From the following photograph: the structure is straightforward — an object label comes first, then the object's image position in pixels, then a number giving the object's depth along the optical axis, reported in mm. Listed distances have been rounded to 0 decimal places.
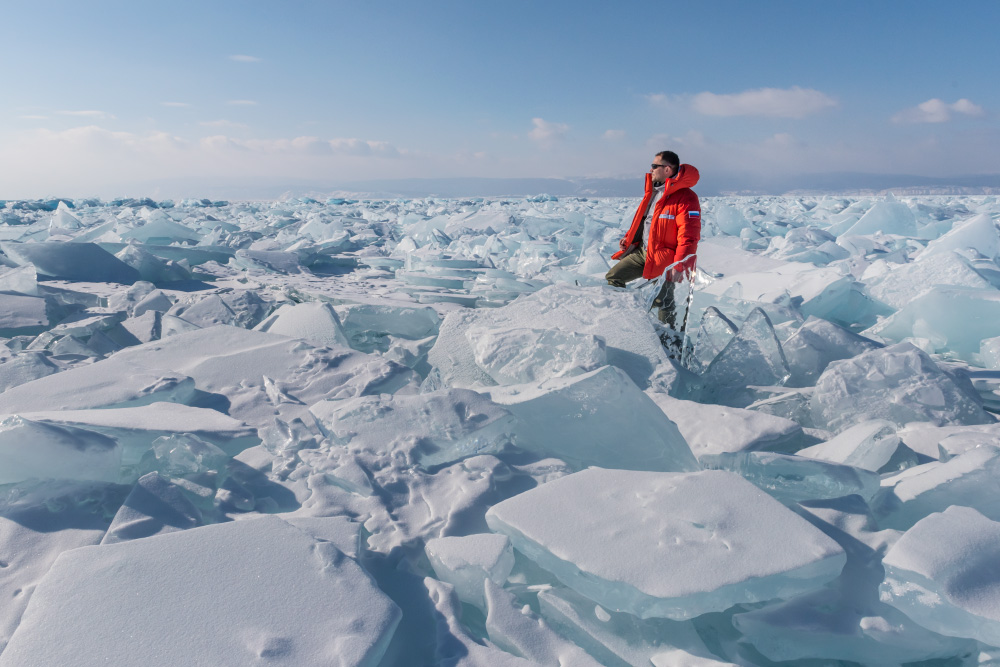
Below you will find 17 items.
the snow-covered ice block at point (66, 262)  4762
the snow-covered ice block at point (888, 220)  8406
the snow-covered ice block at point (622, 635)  1056
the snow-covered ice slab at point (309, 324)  2738
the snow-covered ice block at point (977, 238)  5441
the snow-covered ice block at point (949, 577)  1017
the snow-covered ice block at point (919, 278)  3906
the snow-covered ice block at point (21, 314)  3094
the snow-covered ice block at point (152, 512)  1258
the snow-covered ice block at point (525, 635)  1034
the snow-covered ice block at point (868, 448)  1562
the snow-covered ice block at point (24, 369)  2158
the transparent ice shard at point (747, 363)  2445
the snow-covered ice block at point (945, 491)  1331
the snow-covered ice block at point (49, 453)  1383
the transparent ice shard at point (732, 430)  1740
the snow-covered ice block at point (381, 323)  3084
